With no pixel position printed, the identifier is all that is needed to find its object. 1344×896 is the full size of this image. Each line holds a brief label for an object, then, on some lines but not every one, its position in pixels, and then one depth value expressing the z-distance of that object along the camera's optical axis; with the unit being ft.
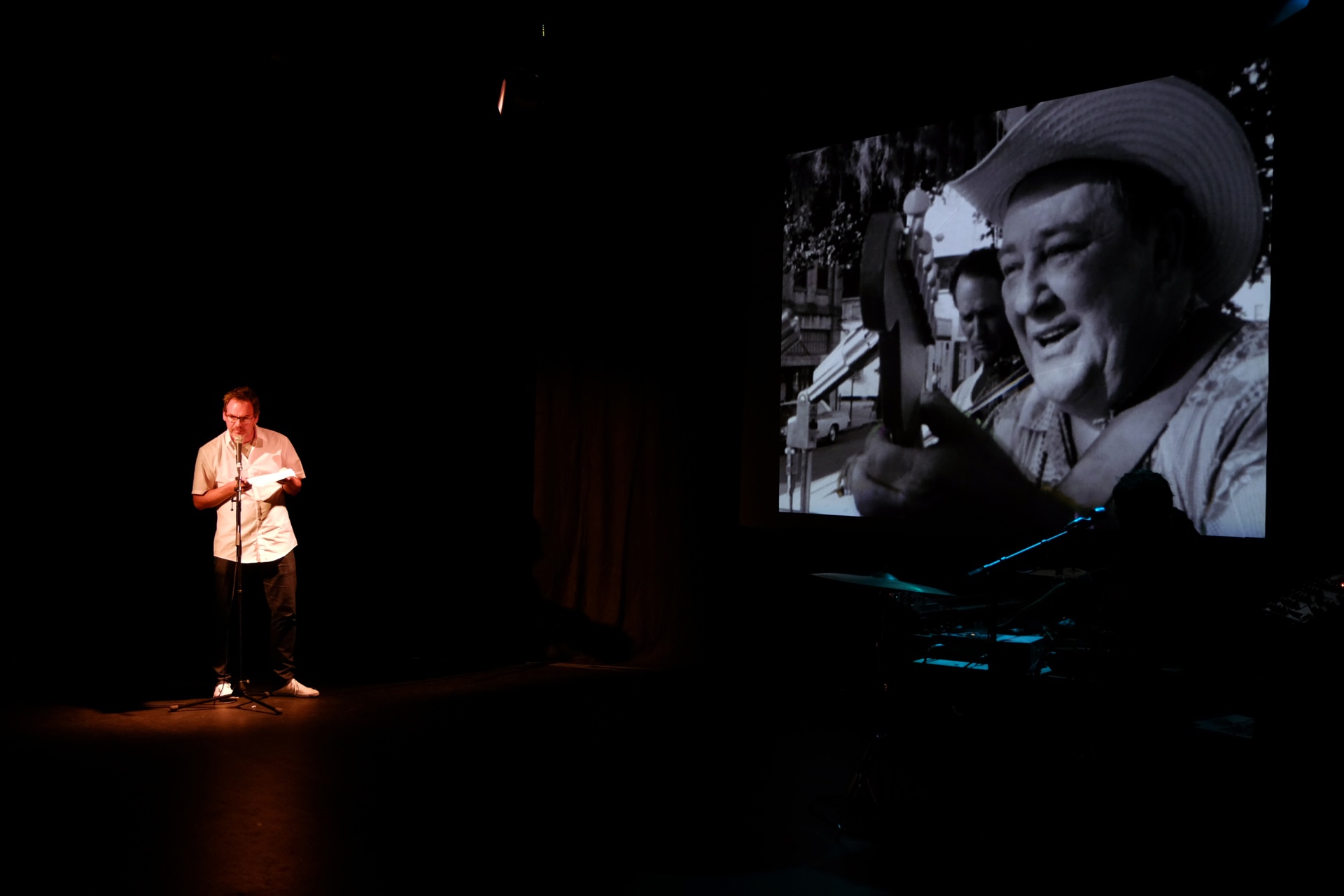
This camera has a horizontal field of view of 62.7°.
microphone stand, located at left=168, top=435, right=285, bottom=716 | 17.60
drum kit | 12.03
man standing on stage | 17.87
